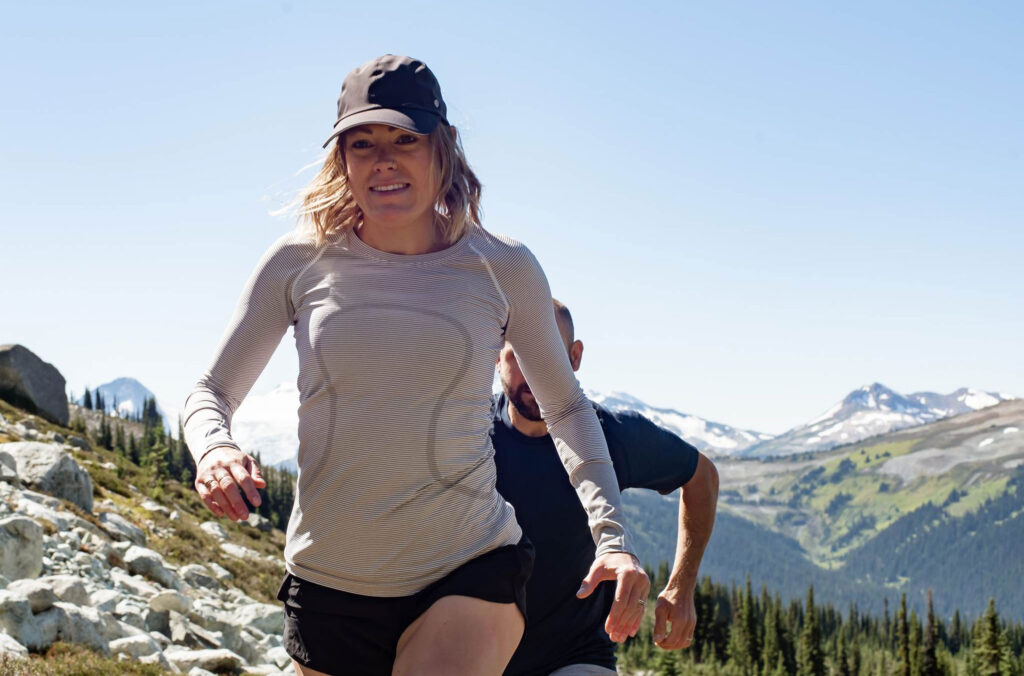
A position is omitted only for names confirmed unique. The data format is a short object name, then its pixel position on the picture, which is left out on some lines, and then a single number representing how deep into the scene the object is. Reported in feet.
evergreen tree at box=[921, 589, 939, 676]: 308.19
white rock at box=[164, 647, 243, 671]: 46.91
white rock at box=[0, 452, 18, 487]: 80.74
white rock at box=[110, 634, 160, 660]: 42.78
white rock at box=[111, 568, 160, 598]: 64.80
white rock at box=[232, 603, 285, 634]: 77.77
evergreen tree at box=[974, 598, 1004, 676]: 293.02
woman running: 10.16
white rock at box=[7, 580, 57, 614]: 40.52
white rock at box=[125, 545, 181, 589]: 76.23
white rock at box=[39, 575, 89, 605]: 46.49
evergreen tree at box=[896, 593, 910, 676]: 316.81
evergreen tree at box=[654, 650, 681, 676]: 252.01
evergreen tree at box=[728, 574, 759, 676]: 379.14
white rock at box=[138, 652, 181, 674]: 42.72
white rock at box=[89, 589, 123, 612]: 52.08
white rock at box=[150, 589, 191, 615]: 59.72
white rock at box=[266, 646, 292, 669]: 63.05
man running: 17.57
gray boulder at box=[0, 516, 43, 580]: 50.31
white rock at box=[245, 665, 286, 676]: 49.39
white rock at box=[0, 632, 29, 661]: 34.20
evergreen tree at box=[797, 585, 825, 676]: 368.68
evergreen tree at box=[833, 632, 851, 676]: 409.69
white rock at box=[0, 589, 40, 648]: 37.42
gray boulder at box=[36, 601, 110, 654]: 39.86
